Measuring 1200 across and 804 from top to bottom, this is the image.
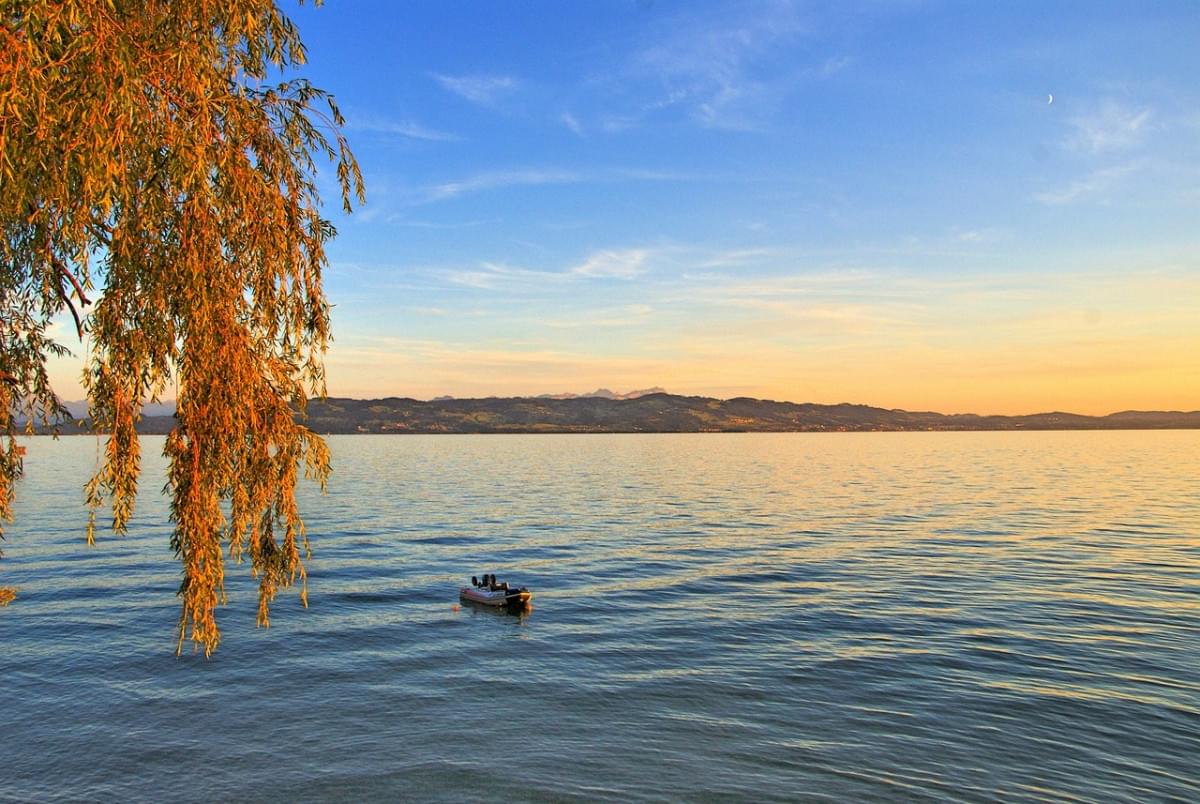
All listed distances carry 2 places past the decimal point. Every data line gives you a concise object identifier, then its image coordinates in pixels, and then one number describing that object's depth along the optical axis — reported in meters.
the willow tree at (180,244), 12.38
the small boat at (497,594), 41.00
